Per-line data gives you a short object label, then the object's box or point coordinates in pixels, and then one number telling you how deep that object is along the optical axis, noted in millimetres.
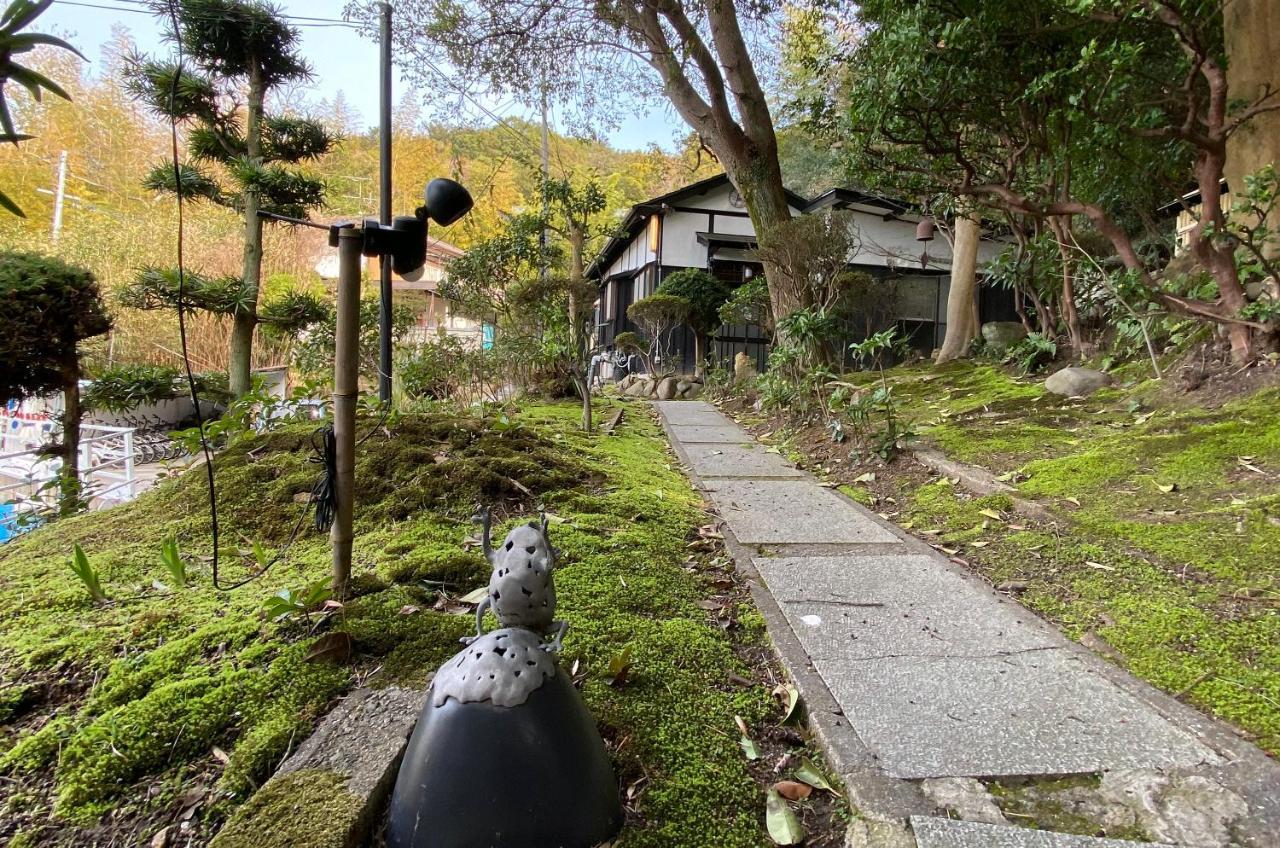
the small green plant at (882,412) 3715
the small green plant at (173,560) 1492
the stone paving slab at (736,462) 3854
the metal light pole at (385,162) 3535
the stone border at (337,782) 897
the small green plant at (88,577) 1435
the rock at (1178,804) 999
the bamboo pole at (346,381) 1437
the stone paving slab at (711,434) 5070
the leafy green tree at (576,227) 6418
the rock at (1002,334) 6516
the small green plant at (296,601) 1320
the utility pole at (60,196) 9450
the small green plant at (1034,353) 5129
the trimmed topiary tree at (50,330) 3088
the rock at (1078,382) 4312
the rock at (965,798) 1055
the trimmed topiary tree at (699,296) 10438
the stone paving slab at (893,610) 1662
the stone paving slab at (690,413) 6301
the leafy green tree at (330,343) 5383
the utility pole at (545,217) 7133
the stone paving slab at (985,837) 979
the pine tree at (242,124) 4723
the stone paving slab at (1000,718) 1183
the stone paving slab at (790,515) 2594
